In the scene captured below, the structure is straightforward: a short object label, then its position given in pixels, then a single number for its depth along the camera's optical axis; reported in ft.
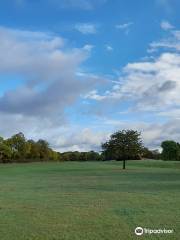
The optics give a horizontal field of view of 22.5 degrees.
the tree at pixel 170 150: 440.86
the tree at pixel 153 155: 486.06
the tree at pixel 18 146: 399.85
